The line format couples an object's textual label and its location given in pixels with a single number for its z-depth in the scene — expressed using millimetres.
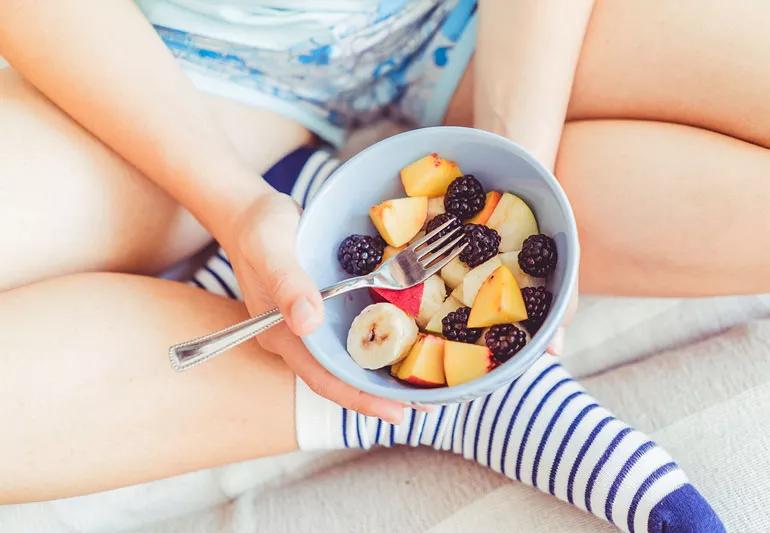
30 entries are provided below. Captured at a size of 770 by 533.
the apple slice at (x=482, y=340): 587
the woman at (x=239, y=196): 709
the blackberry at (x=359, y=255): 628
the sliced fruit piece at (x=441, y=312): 620
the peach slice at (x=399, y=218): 635
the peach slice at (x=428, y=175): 647
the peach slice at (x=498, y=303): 574
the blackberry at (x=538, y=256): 591
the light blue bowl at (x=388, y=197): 565
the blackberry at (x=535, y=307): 584
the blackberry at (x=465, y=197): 637
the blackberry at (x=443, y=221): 636
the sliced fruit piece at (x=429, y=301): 631
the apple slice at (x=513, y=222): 630
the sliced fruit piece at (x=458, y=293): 627
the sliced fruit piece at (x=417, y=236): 653
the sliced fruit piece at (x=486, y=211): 650
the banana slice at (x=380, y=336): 580
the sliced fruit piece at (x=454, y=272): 631
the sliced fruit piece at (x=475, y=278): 609
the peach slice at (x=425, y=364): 582
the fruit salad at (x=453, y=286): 579
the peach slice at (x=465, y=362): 574
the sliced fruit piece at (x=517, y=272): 610
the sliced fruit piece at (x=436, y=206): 666
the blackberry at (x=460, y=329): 594
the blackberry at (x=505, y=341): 567
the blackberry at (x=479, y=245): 614
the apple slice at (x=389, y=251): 651
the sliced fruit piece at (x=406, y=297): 624
